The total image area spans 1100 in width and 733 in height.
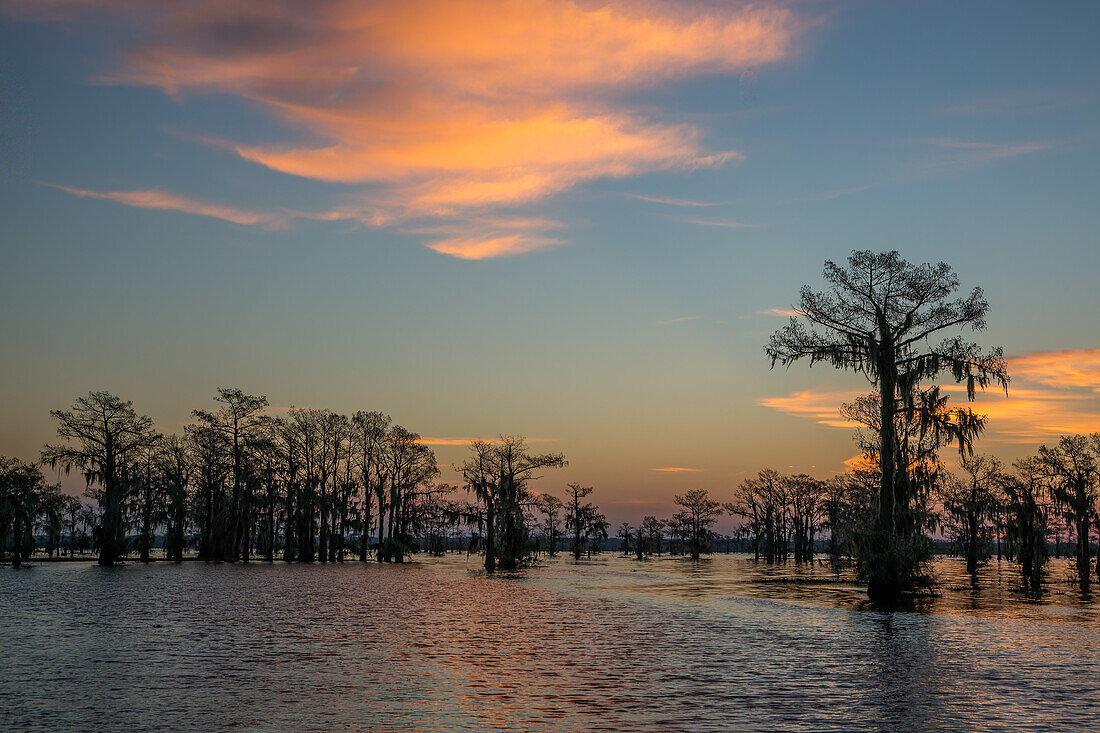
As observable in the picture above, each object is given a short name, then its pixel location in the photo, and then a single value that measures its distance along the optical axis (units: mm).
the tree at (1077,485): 62750
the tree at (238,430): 79000
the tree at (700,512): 137625
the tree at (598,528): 119688
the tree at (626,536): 148375
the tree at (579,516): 127562
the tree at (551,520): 129375
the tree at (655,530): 158625
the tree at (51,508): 84562
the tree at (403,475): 92688
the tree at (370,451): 91438
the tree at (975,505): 70938
